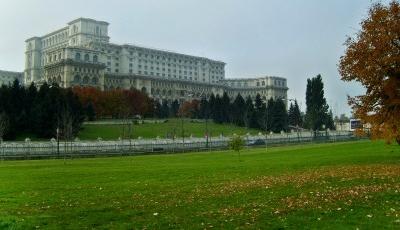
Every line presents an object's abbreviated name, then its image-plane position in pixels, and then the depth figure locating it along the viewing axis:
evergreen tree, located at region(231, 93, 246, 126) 171.88
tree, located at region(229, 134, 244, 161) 61.10
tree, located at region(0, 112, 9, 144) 95.80
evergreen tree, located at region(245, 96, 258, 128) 163.62
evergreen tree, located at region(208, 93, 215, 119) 178.25
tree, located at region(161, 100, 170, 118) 186.38
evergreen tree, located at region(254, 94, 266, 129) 158.80
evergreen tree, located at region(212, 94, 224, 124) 175.32
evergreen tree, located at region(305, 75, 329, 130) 136.38
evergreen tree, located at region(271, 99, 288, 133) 161.38
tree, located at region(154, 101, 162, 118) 184.38
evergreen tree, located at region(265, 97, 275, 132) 155.70
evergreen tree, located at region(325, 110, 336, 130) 144.68
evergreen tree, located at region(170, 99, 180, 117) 193.81
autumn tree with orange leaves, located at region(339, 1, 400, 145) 31.78
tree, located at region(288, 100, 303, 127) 181.12
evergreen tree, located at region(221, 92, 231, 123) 175.57
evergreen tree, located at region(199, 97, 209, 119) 182.05
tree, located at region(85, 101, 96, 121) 140.36
